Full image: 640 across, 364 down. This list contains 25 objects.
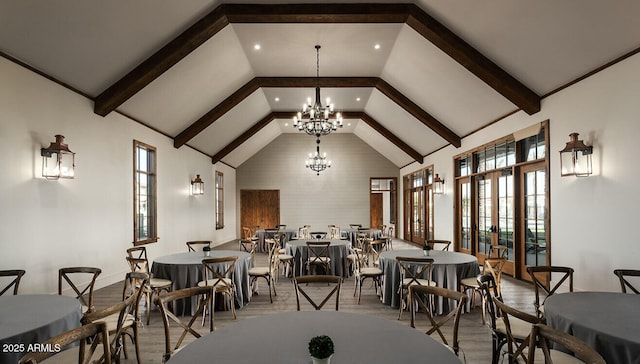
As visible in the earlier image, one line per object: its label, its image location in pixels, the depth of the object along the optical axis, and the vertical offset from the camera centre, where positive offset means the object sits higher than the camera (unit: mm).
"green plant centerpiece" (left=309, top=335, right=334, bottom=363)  1582 -702
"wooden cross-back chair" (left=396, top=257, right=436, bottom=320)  4535 -1180
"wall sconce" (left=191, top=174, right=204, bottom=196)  11276 -65
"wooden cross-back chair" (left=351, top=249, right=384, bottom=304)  5648 -1387
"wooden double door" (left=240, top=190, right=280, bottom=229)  16188 -1065
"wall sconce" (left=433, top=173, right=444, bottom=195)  10938 -64
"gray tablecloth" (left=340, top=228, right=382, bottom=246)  11609 -1593
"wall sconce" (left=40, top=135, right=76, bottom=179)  5133 +347
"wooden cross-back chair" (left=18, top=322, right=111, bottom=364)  1617 -737
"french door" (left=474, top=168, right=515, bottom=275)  7219 -651
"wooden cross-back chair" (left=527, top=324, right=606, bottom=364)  1513 -699
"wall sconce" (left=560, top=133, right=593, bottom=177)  4914 +333
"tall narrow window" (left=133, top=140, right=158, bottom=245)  7887 -230
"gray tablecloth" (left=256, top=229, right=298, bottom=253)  11799 -1664
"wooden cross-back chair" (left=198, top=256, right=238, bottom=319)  4598 -1203
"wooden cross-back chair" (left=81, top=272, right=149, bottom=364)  2198 -939
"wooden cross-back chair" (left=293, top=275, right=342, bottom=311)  3000 -803
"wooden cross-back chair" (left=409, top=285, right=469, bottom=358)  2374 -779
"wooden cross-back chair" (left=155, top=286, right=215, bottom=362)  2363 -792
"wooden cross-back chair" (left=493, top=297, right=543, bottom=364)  2050 -886
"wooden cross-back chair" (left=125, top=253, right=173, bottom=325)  4531 -1268
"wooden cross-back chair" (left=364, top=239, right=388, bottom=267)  6464 -1791
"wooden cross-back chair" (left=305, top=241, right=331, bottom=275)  6687 -1355
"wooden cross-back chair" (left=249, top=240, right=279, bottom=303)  5748 -1396
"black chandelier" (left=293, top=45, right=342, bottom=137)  7316 +1282
